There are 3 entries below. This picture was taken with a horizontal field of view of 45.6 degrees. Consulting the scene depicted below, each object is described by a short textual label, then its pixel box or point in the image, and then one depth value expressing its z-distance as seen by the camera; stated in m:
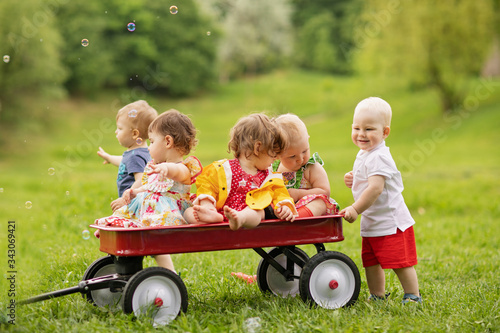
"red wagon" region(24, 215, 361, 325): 3.43
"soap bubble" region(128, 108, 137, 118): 4.29
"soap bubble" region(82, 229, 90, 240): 4.54
